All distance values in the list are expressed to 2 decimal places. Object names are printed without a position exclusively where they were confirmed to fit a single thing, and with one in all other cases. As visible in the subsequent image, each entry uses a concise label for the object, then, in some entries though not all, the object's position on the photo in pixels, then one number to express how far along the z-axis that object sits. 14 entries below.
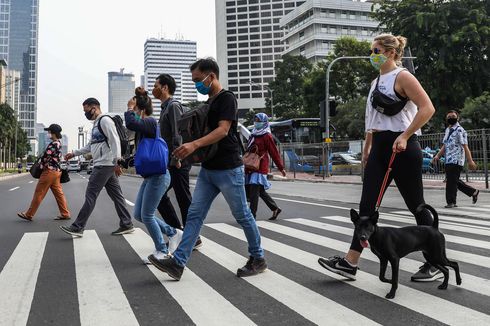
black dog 3.20
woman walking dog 3.61
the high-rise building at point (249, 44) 132.88
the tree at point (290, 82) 60.53
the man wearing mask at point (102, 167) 6.02
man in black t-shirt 3.74
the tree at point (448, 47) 28.69
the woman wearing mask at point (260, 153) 7.09
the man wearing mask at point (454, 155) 8.84
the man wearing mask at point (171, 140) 4.62
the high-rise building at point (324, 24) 86.62
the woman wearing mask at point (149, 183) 4.30
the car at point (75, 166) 61.97
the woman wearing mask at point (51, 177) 8.09
